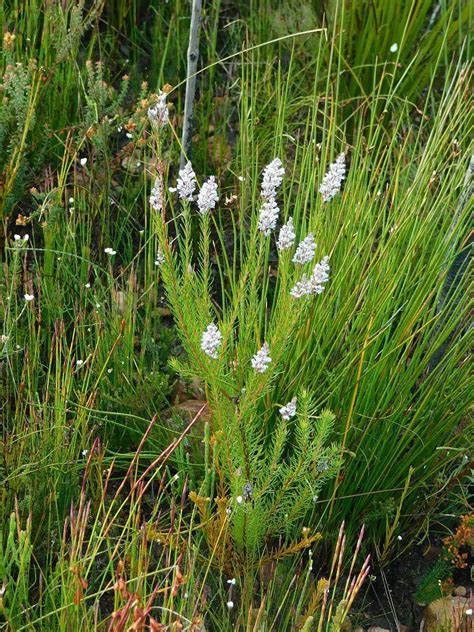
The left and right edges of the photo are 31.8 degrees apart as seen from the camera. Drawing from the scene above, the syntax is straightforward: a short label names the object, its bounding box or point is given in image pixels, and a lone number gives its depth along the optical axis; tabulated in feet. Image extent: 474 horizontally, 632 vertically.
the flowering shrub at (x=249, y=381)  5.39
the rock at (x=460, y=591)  7.37
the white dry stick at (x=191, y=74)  8.32
